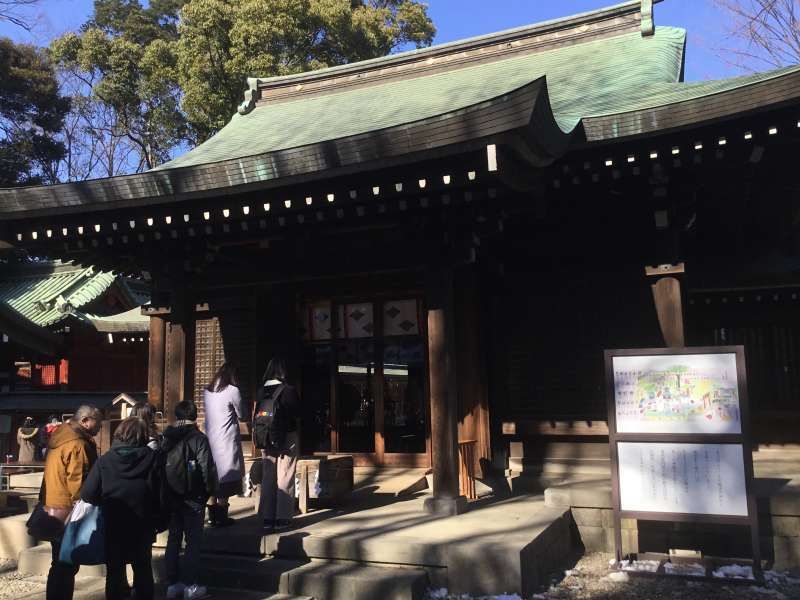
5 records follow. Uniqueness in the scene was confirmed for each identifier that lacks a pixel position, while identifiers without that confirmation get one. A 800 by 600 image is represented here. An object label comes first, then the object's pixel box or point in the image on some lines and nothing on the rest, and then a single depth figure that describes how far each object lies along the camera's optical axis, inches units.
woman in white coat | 223.9
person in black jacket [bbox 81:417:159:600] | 166.1
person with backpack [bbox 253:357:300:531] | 227.3
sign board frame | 202.2
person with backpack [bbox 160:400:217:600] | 178.5
